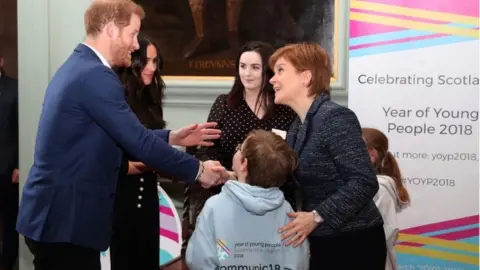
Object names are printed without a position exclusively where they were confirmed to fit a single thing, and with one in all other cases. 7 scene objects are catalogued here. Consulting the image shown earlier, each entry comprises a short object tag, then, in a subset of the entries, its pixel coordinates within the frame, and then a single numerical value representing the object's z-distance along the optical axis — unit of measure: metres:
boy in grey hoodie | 2.25
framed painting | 3.97
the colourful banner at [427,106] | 3.28
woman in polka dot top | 3.24
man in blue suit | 2.13
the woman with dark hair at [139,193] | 2.81
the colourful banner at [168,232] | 3.70
